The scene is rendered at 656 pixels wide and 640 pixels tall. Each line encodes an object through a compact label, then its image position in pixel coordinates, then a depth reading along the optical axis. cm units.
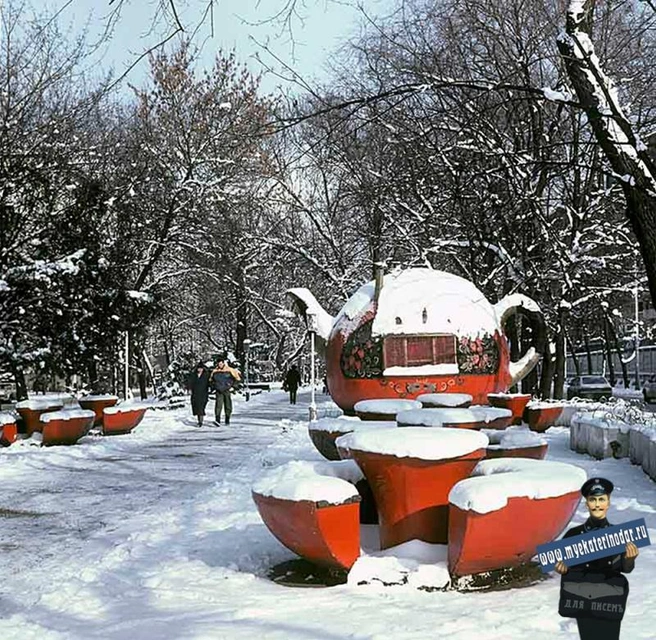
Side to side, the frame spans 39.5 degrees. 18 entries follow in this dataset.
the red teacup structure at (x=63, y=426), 1743
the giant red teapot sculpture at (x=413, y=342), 1469
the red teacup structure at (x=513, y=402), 1698
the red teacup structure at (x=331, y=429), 1065
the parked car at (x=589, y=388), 4091
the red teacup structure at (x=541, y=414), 1792
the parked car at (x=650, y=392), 3988
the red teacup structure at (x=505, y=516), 630
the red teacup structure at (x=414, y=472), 698
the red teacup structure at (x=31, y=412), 1822
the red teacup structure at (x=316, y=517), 660
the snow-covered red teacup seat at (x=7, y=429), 1689
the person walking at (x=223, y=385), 2380
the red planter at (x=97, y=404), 2052
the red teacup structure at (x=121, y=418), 2000
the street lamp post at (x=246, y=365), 4078
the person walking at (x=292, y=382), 3775
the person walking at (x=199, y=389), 2348
